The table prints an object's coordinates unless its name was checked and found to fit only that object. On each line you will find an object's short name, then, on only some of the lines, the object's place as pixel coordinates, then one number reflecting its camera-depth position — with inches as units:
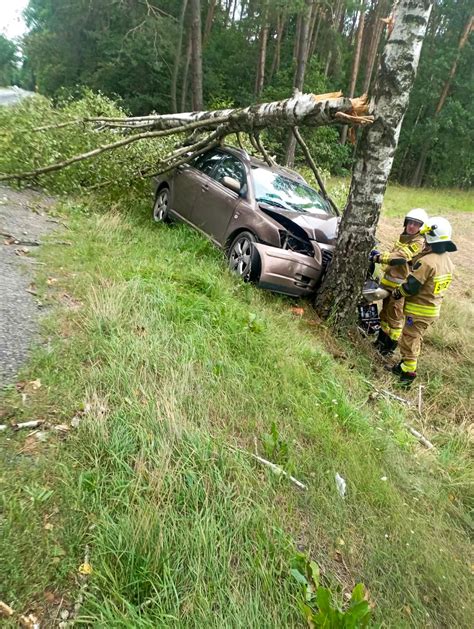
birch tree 176.1
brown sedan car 205.9
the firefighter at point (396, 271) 199.3
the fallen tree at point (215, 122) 188.5
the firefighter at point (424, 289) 186.4
